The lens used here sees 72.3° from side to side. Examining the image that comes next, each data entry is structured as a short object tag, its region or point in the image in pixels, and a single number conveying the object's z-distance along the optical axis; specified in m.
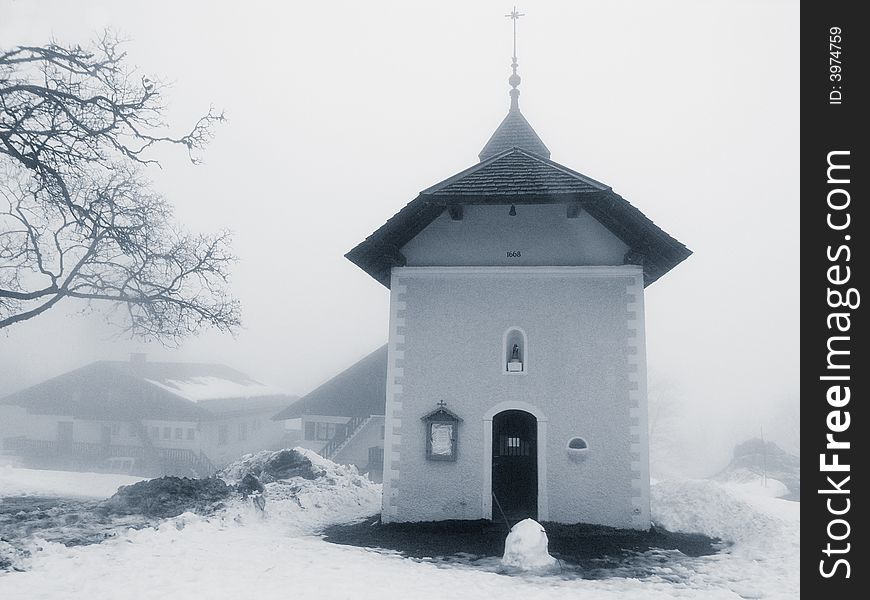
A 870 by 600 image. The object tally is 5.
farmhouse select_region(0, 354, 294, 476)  29.06
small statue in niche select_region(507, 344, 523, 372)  10.79
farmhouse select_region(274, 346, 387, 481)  24.64
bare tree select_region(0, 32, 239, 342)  10.10
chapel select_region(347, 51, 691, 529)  10.46
